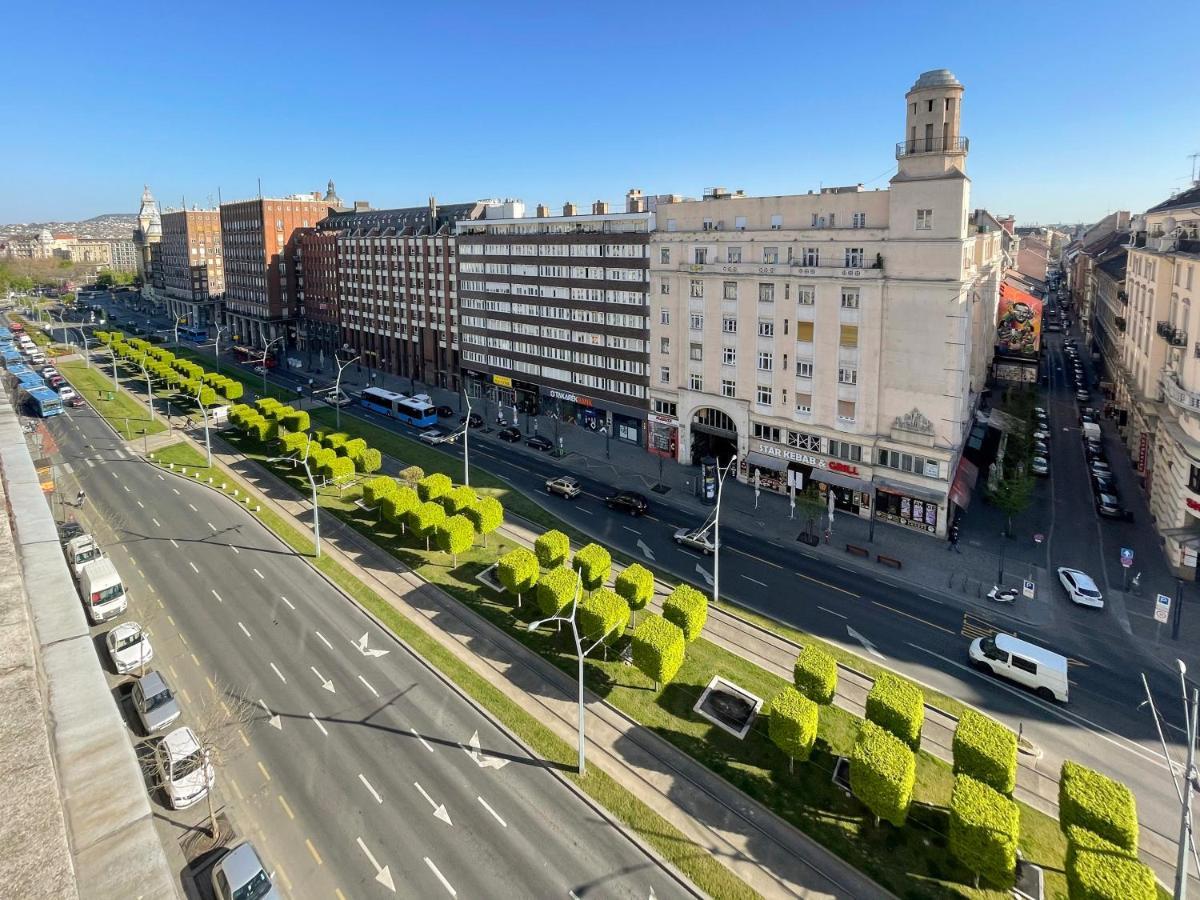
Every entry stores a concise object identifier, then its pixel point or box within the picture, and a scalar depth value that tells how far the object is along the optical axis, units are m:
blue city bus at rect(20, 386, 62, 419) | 88.00
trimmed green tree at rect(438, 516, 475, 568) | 47.34
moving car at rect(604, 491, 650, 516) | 61.25
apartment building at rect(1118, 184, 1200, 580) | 48.94
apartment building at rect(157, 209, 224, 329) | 172.88
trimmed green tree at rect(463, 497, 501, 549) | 50.78
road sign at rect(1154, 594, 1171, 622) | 39.28
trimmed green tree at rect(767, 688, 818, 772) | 29.40
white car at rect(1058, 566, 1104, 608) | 45.72
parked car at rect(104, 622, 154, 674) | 36.81
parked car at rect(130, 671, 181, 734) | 32.53
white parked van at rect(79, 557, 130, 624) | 41.28
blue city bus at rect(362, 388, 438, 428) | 91.00
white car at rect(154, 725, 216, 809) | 28.27
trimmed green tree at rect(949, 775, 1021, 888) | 24.08
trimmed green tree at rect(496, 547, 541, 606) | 42.25
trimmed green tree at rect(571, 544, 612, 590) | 42.53
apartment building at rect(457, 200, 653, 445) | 77.25
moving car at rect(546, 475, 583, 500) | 65.06
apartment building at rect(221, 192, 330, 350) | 138.62
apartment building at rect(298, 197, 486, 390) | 105.62
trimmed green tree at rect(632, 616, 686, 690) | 34.41
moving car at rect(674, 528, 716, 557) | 53.54
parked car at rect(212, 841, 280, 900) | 23.91
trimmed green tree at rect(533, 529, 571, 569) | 45.03
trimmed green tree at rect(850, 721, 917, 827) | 26.31
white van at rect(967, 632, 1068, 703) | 36.47
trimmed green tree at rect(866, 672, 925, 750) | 29.58
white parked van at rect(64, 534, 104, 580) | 45.75
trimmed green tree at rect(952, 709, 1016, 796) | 27.06
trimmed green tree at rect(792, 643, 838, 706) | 32.34
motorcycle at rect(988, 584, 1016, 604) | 46.69
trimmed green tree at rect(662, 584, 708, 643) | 37.12
